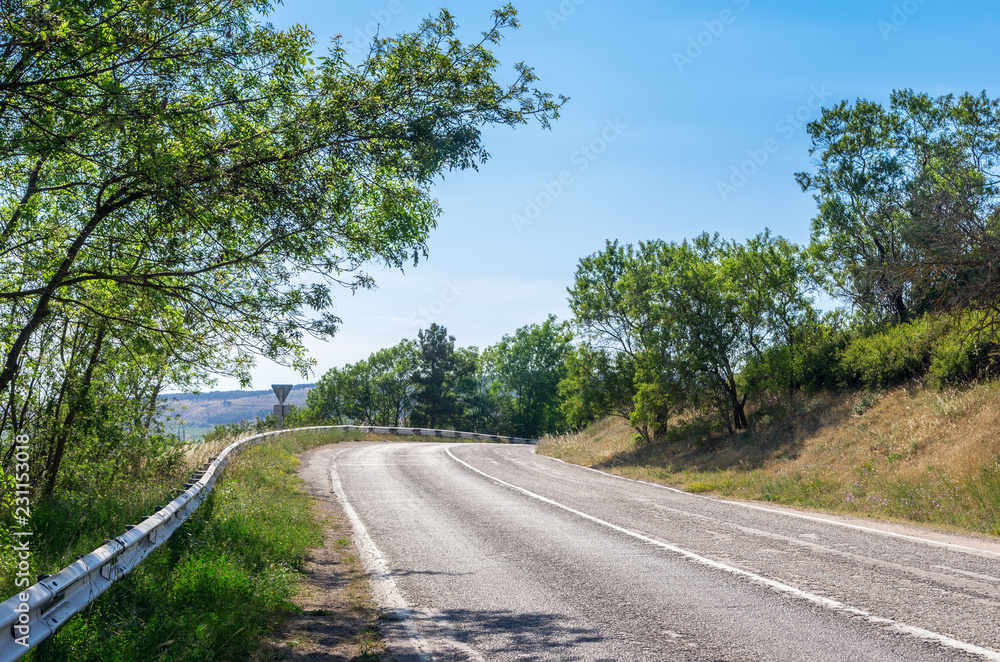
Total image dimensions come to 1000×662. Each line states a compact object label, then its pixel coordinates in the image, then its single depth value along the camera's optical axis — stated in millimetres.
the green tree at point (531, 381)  73125
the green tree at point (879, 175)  22156
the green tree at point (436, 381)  73688
